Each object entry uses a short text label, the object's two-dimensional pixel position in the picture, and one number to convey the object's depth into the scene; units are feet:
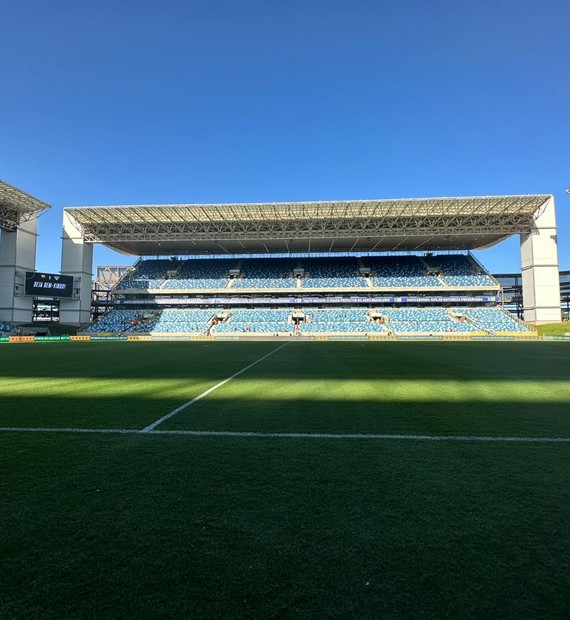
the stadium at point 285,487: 6.57
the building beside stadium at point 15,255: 144.77
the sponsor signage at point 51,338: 133.28
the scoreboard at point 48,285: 148.56
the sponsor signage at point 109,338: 143.74
